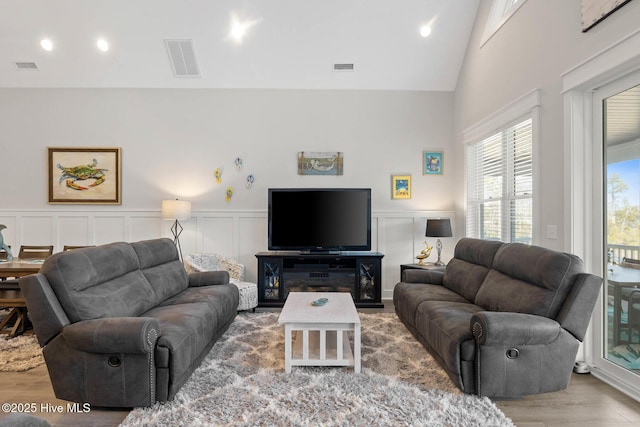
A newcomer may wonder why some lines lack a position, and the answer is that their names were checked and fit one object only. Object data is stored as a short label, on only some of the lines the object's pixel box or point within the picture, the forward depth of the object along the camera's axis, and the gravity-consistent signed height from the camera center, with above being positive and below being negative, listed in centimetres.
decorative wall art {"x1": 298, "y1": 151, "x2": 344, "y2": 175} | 503 +76
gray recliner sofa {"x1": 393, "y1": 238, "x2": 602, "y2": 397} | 212 -76
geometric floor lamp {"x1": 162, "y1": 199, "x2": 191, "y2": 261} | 451 +5
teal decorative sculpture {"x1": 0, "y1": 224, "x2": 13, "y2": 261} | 366 -39
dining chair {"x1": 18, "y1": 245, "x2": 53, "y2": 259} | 413 -48
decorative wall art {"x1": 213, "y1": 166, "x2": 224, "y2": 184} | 500 +58
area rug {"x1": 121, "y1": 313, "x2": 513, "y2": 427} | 197 -118
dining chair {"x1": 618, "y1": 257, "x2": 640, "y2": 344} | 234 -61
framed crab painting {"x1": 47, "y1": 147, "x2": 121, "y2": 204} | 495 +55
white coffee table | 253 -92
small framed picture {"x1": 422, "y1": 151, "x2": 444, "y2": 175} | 508 +75
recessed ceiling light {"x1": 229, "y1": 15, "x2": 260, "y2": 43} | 431 +237
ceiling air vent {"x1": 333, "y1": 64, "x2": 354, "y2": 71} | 476 +204
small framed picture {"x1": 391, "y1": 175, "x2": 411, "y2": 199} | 505 +41
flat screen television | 466 -6
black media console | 454 -82
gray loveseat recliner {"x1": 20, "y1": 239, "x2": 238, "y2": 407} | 203 -77
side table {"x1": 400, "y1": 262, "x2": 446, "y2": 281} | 443 -69
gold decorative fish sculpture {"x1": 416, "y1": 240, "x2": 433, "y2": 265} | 468 -56
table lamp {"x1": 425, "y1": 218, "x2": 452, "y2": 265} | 452 -19
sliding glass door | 234 -9
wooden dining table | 318 -77
